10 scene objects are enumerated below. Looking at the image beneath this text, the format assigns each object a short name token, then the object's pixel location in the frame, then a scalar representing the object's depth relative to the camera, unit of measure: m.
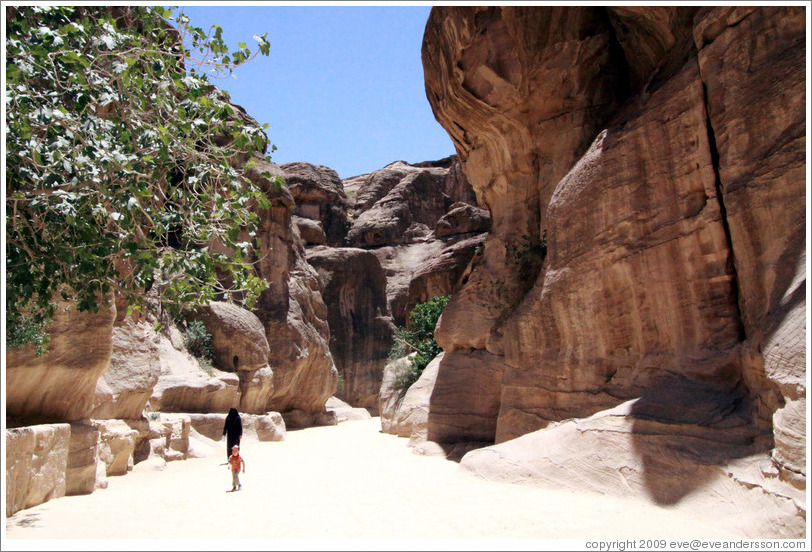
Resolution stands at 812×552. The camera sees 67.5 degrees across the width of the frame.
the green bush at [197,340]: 22.81
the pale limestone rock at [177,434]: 15.29
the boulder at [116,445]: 11.55
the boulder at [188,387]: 18.42
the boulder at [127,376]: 12.95
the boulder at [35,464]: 7.68
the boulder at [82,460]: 9.51
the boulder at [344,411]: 35.97
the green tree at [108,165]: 7.05
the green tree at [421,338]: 23.17
